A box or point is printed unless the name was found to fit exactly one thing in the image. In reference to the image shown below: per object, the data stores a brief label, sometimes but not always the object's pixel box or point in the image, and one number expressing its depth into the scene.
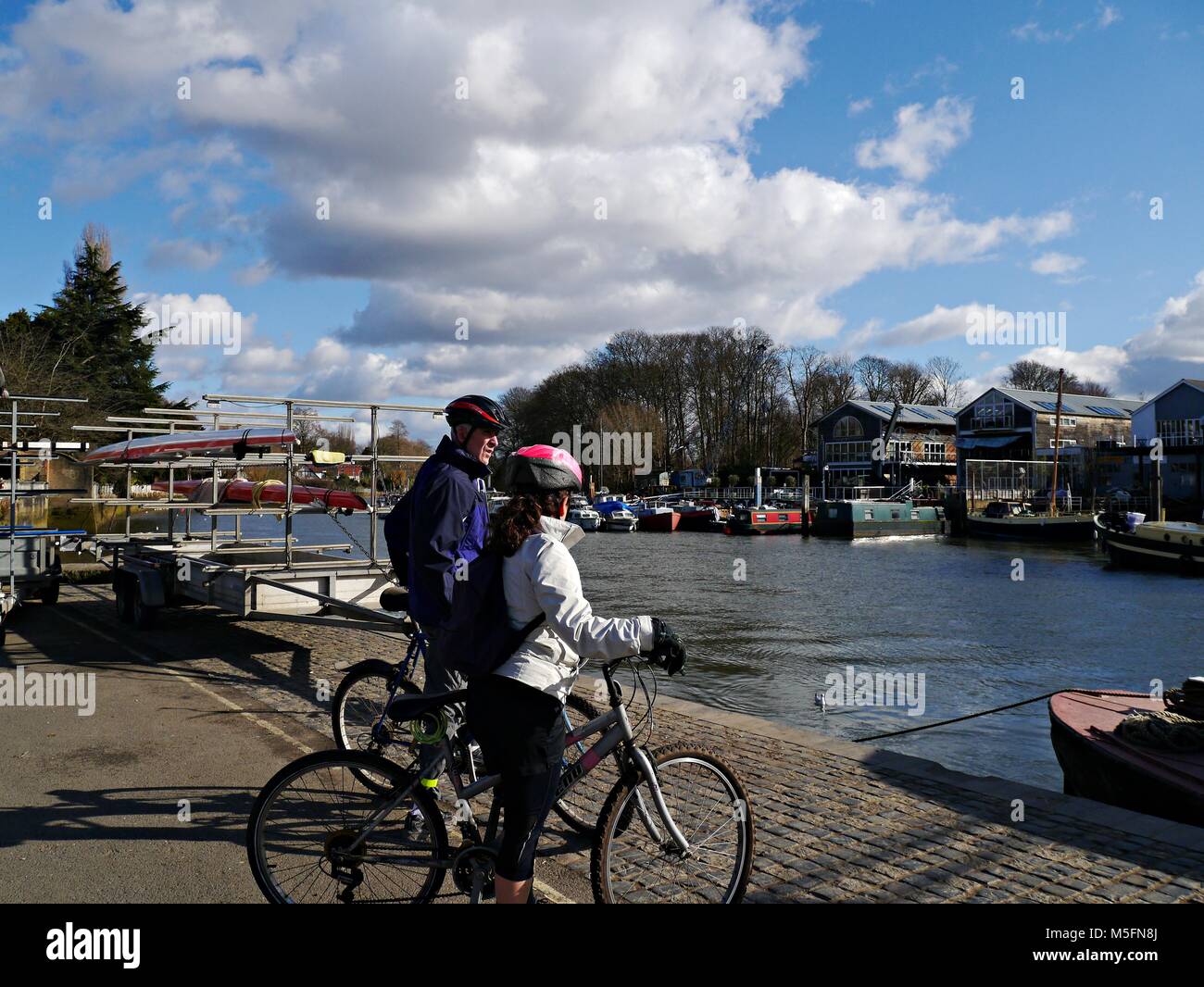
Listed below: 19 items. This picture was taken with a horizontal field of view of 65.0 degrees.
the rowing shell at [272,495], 12.22
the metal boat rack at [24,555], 10.78
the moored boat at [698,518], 71.50
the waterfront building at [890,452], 87.38
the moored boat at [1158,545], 37.34
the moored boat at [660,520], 71.94
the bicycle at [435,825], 3.58
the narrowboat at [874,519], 61.22
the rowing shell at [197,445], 10.81
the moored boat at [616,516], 72.19
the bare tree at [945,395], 112.12
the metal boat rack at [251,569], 9.80
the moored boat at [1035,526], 55.38
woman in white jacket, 3.28
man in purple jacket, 4.31
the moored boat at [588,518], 72.31
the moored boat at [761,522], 65.56
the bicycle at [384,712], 4.65
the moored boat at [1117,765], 6.36
